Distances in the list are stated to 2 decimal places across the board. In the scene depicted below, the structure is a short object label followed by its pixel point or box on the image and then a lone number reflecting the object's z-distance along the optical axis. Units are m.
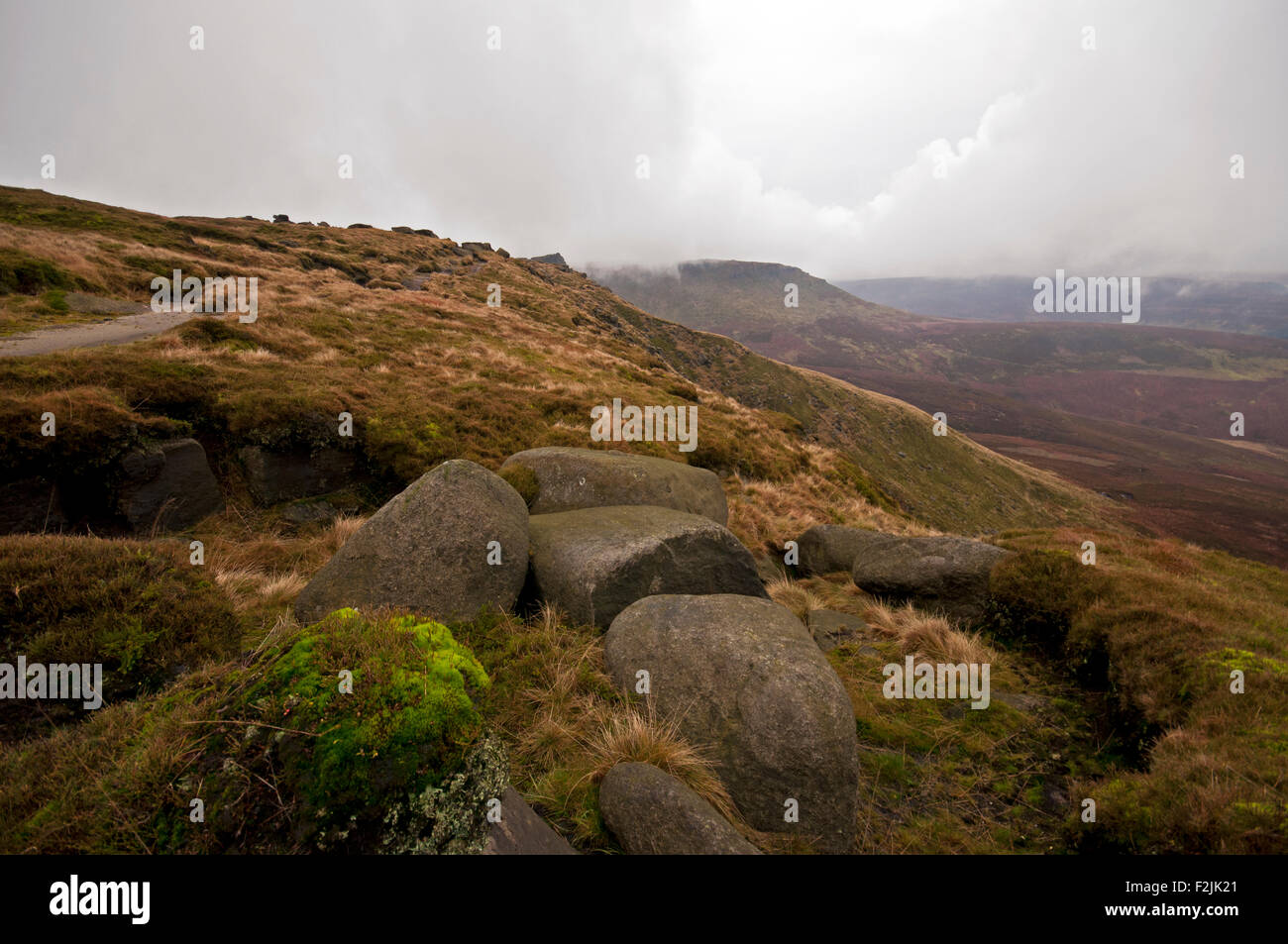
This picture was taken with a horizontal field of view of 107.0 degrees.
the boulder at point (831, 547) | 11.00
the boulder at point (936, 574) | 8.37
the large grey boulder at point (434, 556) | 5.42
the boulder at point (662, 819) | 3.21
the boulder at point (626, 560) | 6.21
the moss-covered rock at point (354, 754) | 2.43
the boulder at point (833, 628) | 7.93
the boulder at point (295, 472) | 8.36
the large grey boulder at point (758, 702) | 4.16
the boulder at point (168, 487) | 6.88
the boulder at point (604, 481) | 8.96
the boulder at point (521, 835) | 2.73
